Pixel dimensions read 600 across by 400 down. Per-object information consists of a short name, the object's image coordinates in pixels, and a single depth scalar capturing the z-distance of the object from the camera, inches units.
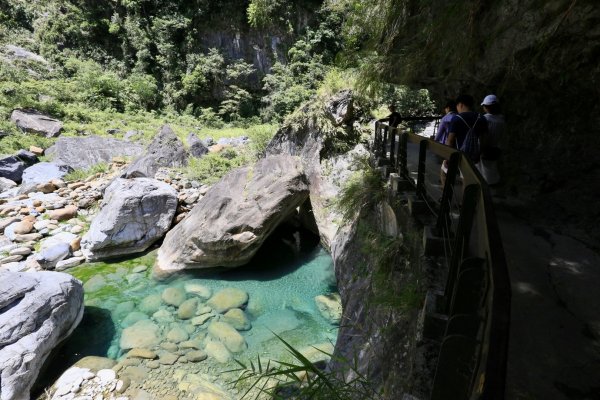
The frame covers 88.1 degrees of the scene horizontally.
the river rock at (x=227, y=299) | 263.4
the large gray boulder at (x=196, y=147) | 504.1
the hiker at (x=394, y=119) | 268.7
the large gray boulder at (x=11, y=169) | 469.1
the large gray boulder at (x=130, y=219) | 318.0
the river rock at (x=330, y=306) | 248.1
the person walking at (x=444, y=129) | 136.6
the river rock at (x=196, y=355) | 215.9
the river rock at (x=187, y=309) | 255.1
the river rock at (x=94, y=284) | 287.3
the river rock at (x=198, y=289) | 280.5
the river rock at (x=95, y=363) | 207.2
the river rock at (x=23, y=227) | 349.7
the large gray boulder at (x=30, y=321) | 180.5
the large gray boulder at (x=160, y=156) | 434.3
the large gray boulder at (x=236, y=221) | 299.0
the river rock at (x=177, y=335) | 232.8
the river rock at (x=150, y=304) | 263.7
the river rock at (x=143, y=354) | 216.2
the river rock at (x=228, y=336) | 225.8
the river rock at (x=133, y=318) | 250.6
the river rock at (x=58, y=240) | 332.8
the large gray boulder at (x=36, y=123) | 596.4
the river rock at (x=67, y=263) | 311.9
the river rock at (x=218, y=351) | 217.8
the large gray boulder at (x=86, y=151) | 524.7
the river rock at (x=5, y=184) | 452.1
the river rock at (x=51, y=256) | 311.3
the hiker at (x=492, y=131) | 136.6
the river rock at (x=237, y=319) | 243.6
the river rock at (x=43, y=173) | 462.0
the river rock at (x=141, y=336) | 228.4
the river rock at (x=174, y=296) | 270.7
